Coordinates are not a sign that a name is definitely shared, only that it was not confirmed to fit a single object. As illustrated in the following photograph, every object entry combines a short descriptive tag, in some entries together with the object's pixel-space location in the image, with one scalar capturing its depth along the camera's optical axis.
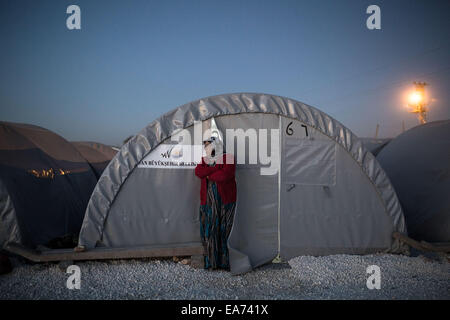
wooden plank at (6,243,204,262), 3.89
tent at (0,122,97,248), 4.38
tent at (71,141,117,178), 10.62
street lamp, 27.45
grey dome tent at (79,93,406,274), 4.30
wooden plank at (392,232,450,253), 4.50
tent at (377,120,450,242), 5.46
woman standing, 4.01
